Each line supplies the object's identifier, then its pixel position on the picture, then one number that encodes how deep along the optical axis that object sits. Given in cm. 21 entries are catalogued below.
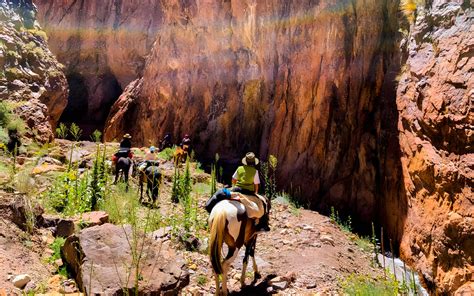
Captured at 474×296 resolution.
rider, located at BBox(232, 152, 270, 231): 587
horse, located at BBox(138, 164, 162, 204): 914
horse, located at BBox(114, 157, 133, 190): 1016
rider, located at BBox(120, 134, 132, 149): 1091
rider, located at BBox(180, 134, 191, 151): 1581
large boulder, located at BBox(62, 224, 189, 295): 374
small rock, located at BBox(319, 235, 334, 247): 744
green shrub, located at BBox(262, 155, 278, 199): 1045
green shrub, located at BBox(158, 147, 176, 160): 1705
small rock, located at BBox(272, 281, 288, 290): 542
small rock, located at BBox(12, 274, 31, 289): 363
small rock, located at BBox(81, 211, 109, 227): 538
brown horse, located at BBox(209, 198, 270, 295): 480
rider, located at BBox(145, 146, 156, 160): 1004
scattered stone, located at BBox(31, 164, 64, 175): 816
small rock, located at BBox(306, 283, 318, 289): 554
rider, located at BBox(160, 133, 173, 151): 1982
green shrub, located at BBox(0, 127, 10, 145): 945
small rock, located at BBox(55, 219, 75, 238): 520
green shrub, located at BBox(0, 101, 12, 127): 1043
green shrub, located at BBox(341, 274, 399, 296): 415
